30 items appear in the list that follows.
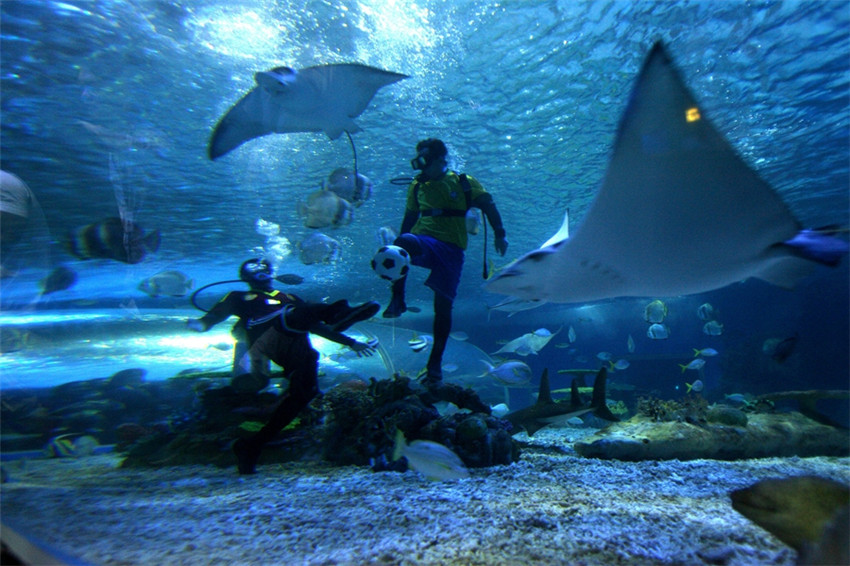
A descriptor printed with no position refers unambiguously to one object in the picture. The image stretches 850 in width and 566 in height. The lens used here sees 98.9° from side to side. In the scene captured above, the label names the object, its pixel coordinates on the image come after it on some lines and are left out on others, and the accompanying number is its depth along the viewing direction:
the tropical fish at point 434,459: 2.61
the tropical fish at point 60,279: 7.74
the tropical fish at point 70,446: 5.14
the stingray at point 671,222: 1.65
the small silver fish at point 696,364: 9.35
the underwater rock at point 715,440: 3.87
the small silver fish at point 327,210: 4.82
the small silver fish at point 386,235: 6.11
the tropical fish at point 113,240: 5.66
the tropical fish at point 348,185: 4.99
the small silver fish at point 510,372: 6.72
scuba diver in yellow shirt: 4.24
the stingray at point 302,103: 4.06
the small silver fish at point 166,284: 6.99
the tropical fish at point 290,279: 6.08
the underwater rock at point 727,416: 4.45
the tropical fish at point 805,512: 1.11
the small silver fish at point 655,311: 8.10
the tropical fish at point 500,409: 9.39
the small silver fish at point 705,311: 9.02
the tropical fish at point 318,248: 6.12
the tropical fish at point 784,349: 4.09
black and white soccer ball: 3.43
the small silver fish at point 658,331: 9.49
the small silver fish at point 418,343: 7.11
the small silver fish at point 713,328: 9.45
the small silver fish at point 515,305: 4.05
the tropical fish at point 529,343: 8.47
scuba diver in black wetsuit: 3.56
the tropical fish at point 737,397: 9.62
